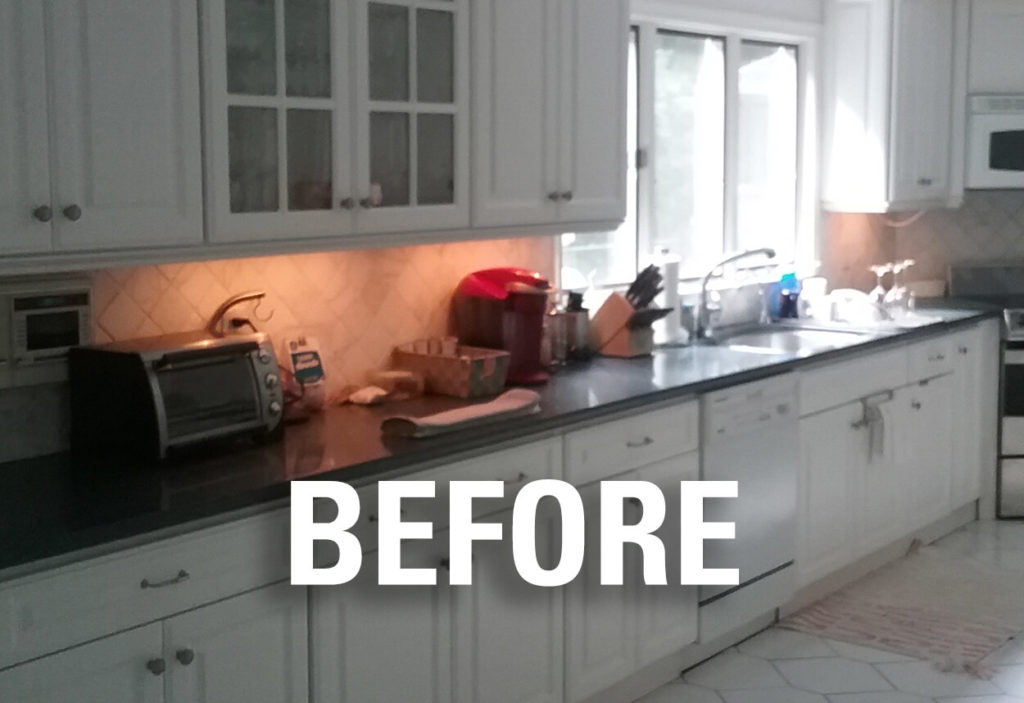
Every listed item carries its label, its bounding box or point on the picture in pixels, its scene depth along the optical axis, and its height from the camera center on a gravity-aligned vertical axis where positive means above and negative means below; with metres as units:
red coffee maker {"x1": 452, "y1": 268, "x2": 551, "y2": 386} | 3.90 -0.26
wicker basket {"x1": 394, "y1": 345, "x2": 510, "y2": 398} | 3.65 -0.40
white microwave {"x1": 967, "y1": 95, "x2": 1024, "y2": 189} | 5.92 +0.40
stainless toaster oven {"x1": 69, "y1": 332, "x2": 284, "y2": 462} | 2.80 -0.36
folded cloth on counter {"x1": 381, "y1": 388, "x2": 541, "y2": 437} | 3.10 -0.46
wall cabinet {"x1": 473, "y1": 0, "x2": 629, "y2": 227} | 3.68 +0.34
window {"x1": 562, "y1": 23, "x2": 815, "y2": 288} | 4.77 +0.29
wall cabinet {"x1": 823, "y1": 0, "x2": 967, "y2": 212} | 5.66 +0.57
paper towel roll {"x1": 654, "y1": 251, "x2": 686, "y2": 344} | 4.74 -0.26
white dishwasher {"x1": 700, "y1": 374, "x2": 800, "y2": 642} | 4.07 -0.86
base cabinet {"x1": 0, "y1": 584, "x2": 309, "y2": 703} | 2.30 -0.81
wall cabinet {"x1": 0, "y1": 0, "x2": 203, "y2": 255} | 2.50 +0.20
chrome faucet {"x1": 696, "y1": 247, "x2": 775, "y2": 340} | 4.90 -0.31
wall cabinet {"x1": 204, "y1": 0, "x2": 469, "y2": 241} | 2.94 +0.27
